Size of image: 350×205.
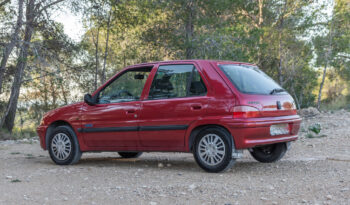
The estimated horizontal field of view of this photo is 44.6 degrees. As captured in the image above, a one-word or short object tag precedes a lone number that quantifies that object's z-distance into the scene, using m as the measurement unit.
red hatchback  5.92
